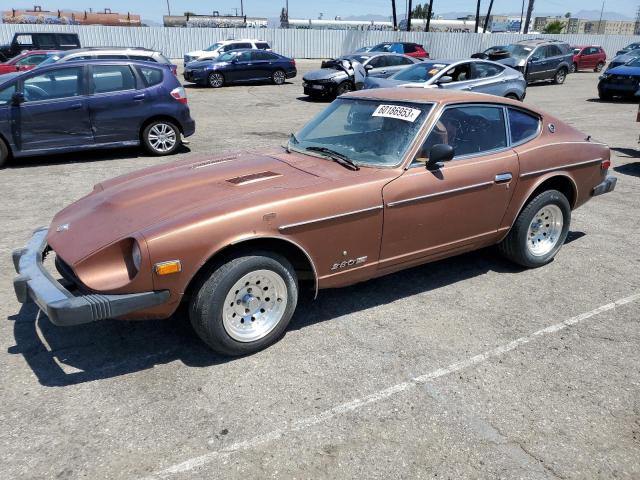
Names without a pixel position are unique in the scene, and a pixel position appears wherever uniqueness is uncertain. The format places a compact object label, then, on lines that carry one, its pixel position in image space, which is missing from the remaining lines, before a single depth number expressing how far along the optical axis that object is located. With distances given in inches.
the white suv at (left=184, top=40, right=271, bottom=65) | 920.3
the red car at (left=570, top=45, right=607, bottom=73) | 1221.7
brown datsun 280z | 126.0
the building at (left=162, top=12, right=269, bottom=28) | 2374.0
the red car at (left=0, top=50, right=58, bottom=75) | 627.8
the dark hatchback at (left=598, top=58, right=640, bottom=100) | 682.8
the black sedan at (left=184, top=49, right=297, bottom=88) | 791.7
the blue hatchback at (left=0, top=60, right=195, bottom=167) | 326.0
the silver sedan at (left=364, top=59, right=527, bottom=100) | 483.2
